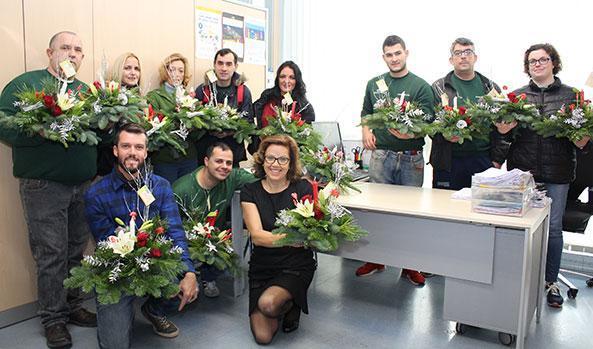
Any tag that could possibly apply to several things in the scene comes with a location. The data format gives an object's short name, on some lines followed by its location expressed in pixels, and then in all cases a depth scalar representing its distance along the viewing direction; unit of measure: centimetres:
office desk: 262
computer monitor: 449
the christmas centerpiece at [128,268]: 235
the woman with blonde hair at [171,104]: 335
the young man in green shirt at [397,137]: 360
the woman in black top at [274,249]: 284
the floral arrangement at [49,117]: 249
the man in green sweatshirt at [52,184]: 266
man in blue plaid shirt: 261
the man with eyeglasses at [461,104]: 351
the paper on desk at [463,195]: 314
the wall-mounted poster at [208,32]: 418
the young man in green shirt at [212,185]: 317
